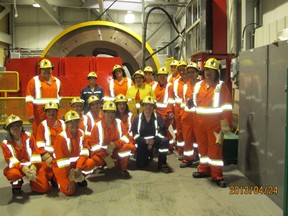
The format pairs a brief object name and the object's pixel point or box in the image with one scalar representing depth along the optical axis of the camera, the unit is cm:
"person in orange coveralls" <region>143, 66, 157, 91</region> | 587
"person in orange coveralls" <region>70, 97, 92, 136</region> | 465
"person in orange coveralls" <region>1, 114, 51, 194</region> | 357
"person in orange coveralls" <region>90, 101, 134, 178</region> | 424
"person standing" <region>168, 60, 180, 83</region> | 565
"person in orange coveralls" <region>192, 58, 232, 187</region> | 392
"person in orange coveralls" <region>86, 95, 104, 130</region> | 469
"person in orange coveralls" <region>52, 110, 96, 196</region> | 367
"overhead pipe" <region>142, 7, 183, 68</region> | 834
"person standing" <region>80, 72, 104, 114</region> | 546
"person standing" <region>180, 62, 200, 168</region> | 463
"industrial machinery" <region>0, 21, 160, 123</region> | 783
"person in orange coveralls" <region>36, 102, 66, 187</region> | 382
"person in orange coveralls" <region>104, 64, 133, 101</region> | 565
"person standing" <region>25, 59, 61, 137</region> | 476
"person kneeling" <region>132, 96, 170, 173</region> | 464
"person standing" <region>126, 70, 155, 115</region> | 538
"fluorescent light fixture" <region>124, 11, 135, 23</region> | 1306
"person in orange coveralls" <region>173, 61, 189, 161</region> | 514
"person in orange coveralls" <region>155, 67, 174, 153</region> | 536
